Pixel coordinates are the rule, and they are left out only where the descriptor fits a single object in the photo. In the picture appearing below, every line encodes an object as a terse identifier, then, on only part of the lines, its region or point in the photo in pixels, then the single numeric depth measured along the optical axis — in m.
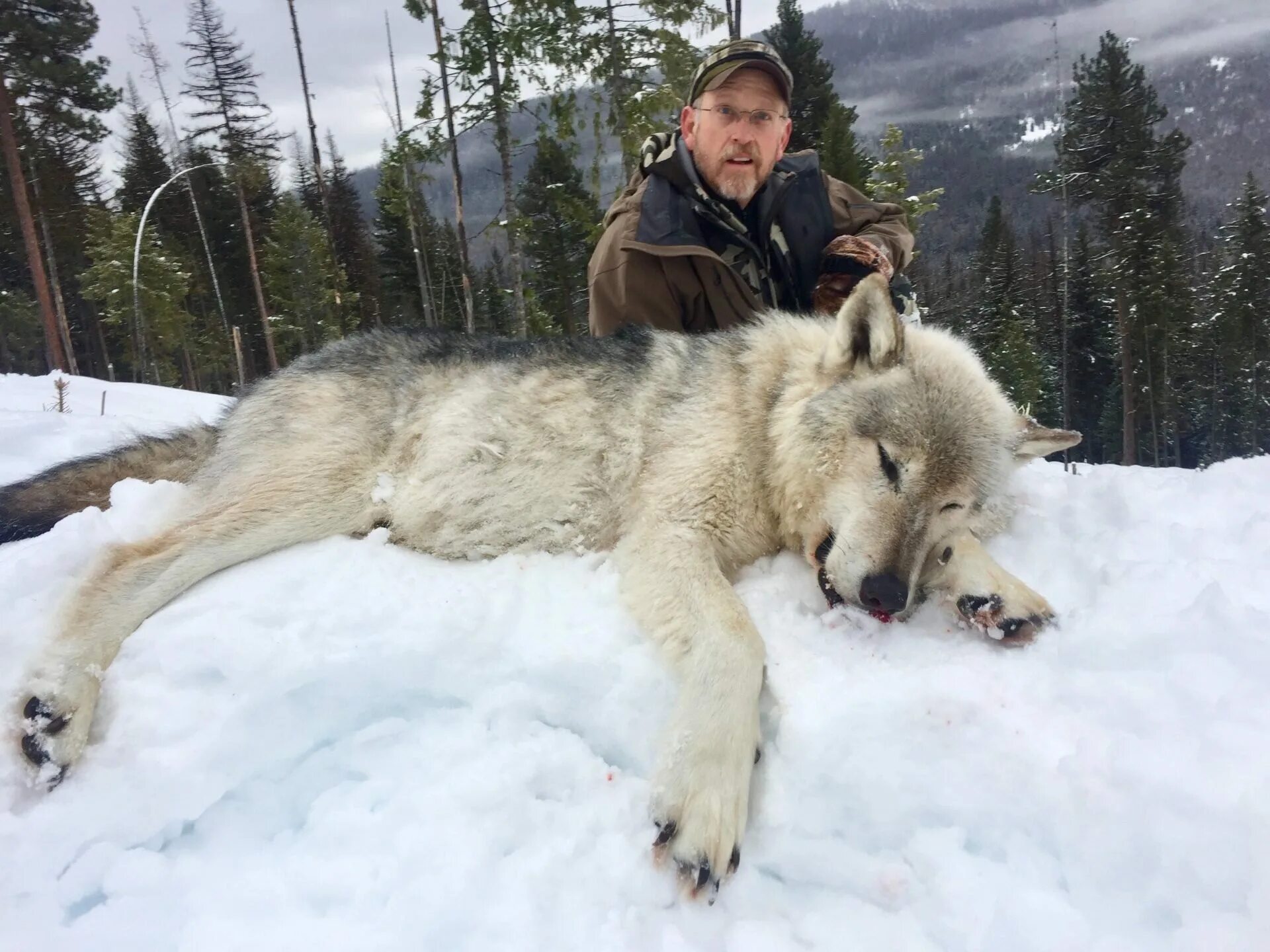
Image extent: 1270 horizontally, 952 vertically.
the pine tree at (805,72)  20.95
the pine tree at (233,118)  24.02
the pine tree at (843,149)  19.19
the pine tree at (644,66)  14.22
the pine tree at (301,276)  32.38
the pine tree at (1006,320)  36.53
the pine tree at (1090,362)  42.66
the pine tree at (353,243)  38.66
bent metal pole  20.34
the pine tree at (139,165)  33.72
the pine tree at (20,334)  32.25
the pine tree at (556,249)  27.28
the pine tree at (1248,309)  34.69
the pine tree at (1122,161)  27.72
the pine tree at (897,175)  20.50
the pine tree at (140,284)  30.33
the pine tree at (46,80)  16.94
